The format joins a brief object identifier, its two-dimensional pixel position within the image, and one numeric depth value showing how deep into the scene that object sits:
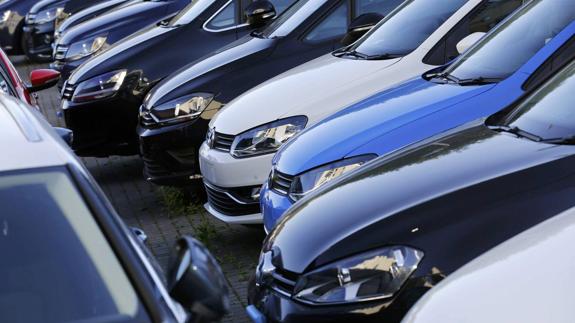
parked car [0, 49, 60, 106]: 8.61
